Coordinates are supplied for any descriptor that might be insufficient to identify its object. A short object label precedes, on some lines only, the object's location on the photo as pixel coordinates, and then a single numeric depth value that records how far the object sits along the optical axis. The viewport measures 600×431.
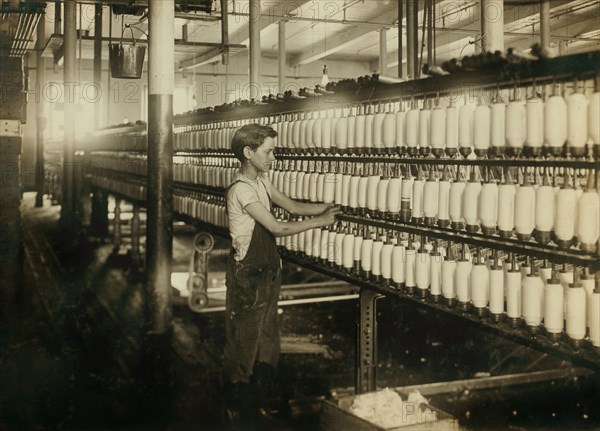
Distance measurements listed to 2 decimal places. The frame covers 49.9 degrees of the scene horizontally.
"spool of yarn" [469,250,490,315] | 3.29
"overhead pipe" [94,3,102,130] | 9.35
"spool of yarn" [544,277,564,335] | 2.91
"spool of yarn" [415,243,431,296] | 3.66
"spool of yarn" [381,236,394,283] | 3.97
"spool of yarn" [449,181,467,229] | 3.39
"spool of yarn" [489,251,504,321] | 3.21
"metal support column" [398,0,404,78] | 6.68
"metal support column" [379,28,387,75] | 13.99
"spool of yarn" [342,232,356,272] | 4.38
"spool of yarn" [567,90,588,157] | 2.77
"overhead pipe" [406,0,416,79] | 6.47
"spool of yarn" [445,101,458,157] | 3.41
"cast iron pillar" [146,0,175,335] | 6.00
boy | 4.00
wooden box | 3.27
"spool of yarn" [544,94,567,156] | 2.85
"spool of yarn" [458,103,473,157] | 3.31
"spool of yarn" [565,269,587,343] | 2.83
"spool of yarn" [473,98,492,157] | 3.21
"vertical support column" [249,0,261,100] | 9.45
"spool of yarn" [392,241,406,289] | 3.85
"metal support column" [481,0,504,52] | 5.02
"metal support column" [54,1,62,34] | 9.84
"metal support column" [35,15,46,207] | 16.41
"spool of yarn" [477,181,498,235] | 3.20
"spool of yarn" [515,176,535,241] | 3.00
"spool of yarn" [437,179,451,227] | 3.53
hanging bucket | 6.67
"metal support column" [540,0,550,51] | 8.29
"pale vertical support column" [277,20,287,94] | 13.37
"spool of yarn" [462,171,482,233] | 3.30
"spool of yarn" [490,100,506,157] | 3.12
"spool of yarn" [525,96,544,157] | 2.94
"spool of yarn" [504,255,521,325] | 3.13
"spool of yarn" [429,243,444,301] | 3.58
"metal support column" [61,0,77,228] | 10.82
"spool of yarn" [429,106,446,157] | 3.47
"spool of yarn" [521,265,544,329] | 3.02
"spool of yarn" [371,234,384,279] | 4.07
